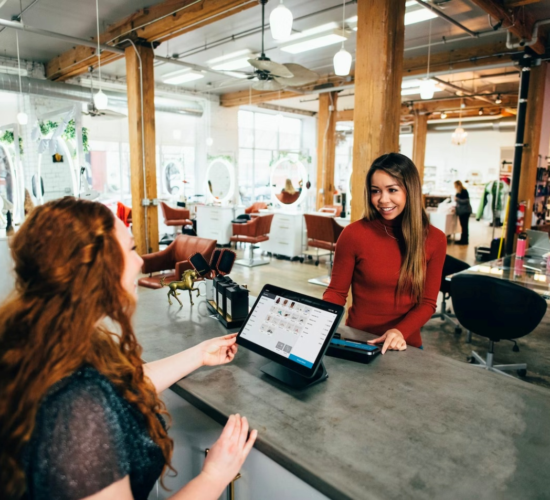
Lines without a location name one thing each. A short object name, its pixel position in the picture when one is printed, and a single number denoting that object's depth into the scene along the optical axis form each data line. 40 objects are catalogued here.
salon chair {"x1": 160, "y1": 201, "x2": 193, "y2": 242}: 9.58
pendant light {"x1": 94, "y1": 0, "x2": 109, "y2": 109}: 6.03
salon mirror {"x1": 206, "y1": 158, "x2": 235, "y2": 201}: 11.14
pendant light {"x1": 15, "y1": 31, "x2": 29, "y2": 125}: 7.16
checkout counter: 1.00
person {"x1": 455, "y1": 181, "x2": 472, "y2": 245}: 10.50
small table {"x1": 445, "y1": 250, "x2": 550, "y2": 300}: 3.35
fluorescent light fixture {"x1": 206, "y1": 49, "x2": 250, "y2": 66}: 7.86
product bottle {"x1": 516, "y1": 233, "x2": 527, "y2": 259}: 4.38
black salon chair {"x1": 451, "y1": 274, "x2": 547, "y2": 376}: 3.01
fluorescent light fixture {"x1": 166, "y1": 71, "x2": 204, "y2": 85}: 9.66
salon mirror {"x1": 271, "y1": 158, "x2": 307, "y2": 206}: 10.00
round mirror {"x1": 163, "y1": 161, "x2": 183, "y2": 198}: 12.09
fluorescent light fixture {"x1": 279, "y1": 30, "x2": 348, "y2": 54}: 6.72
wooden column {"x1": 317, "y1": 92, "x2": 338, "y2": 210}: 10.24
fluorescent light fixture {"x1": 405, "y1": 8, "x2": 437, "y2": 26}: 5.70
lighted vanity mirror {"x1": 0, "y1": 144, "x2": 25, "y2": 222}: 7.67
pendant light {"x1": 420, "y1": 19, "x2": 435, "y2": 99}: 5.98
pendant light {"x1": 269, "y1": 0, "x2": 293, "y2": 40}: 3.64
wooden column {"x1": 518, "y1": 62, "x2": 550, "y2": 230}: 6.73
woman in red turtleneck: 1.93
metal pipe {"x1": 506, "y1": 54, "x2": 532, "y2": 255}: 6.69
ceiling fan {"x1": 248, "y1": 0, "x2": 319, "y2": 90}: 4.80
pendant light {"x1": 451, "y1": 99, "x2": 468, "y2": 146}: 10.40
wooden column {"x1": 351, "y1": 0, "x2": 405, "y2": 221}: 3.58
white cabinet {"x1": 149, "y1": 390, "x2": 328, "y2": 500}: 1.14
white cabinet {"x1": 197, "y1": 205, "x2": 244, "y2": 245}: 9.19
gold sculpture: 2.31
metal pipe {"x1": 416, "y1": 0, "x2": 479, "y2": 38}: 4.85
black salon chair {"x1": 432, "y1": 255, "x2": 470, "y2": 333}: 4.52
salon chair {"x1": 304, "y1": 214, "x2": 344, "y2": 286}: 6.69
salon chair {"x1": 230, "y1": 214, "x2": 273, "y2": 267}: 7.70
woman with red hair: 0.77
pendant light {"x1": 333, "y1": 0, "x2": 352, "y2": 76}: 4.45
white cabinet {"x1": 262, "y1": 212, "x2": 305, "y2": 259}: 8.39
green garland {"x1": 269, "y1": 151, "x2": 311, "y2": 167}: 10.09
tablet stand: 1.41
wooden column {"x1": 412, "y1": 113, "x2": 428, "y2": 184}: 12.92
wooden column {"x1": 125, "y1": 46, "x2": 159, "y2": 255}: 6.45
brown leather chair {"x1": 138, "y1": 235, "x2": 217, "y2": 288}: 4.80
